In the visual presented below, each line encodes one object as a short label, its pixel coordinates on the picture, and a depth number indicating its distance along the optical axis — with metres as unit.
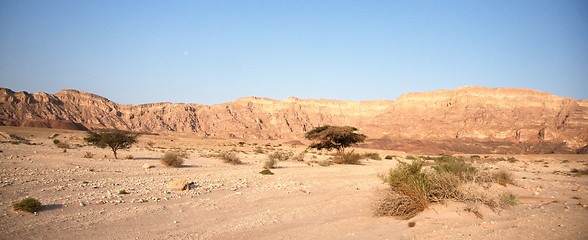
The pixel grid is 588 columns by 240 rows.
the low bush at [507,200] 9.20
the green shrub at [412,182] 9.29
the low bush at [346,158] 30.14
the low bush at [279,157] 33.04
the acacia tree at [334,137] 33.62
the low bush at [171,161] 21.95
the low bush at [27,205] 8.53
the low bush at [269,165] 24.19
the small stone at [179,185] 12.97
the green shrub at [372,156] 41.56
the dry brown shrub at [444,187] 9.37
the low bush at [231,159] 27.14
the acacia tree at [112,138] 27.50
